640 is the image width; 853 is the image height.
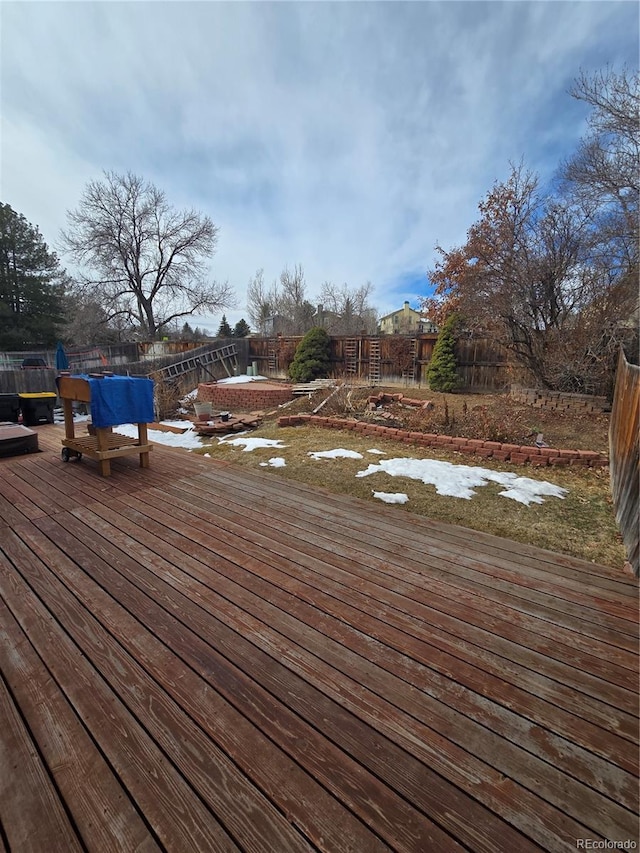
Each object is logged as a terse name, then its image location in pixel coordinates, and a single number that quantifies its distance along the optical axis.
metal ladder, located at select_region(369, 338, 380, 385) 11.93
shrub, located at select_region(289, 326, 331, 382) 12.17
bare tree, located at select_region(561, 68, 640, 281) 6.68
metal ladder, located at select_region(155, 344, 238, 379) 12.04
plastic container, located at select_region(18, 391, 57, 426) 6.30
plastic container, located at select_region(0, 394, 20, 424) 5.95
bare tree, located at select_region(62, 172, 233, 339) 18.67
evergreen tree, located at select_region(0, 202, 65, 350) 18.41
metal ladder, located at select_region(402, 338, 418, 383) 11.31
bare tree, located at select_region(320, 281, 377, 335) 26.22
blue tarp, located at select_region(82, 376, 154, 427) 3.51
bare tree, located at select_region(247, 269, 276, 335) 29.44
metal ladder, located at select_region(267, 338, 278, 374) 14.17
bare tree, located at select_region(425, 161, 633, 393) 6.70
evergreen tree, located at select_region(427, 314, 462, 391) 10.25
